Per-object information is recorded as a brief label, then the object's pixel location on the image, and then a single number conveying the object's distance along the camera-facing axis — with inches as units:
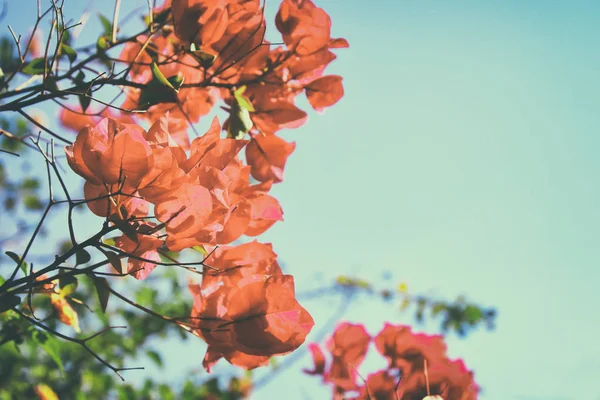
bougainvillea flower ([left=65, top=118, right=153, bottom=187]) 38.3
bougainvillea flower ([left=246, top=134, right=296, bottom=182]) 43.9
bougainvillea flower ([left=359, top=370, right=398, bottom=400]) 45.6
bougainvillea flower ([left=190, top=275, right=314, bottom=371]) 39.8
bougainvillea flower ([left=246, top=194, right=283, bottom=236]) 41.5
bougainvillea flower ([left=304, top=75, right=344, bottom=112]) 44.3
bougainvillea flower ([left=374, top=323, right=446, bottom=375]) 46.1
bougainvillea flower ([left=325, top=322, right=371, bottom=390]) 48.4
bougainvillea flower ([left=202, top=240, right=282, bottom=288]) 40.8
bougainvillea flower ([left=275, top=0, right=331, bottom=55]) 43.1
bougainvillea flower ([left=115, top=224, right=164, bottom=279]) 39.1
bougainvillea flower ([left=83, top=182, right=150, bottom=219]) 38.9
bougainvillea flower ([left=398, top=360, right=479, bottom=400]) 45.0
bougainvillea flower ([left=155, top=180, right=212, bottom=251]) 38.8
